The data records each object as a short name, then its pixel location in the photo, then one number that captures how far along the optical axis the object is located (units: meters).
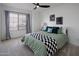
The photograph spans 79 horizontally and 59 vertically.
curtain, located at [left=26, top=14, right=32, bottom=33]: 2.77
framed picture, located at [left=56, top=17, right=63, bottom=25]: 2.60
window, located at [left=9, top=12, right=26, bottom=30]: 2.57
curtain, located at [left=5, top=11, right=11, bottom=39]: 2.47
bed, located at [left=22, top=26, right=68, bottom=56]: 1.32
